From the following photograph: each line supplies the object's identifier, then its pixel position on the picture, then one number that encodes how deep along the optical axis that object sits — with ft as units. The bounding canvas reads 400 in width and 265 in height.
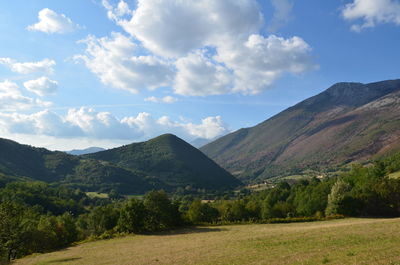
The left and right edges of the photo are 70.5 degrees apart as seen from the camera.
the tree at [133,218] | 232.73
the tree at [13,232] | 178.29
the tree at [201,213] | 269.40
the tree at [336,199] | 244.63
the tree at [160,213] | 235.81
